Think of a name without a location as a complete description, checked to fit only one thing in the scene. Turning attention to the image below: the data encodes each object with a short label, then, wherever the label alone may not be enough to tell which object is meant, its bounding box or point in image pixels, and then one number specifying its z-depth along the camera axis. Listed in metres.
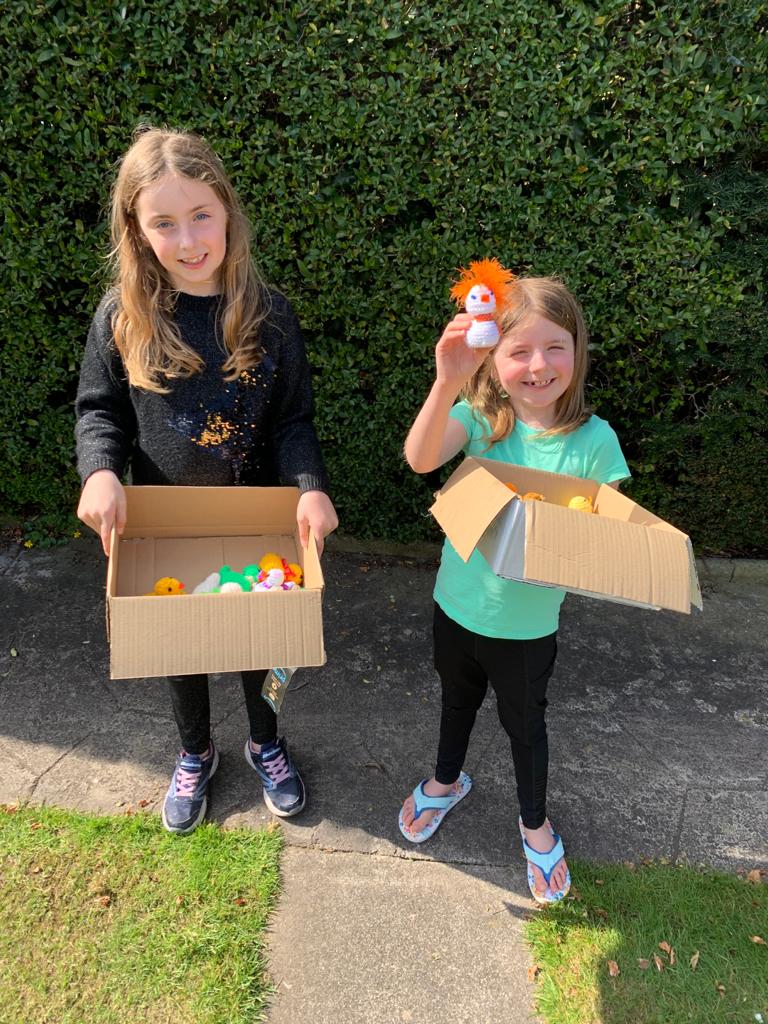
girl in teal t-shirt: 1.84
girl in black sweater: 1.83
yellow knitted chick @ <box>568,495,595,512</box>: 1.84
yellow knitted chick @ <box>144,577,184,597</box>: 1.82
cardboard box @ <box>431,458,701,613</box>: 1.51
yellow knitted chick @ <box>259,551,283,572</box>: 1.96
